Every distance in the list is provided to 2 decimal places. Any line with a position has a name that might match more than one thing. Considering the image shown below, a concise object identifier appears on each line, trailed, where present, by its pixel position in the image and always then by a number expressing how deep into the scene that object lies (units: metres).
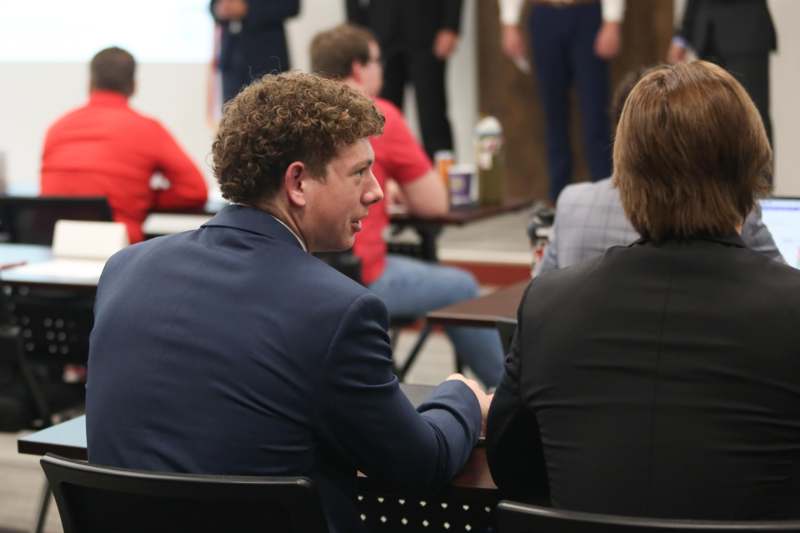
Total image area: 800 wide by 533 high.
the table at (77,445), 3.53
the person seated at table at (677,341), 3.00
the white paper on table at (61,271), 6.32
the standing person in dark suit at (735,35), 10.53
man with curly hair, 3.13
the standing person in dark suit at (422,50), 12.48
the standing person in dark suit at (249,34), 13.42
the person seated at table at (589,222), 5.38
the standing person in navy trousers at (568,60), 11.56
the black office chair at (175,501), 2.87
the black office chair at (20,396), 6.37
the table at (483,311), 5.48
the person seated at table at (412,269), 7.93
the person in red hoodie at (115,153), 8.23
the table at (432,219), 8.33
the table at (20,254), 6.89
